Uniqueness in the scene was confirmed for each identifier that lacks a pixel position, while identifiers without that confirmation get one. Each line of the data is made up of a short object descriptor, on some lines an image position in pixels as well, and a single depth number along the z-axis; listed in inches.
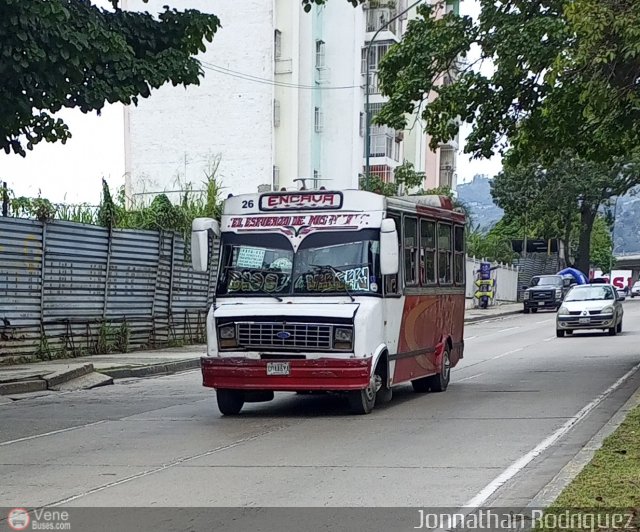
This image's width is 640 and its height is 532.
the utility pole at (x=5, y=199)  843.4
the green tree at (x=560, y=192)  2393.9
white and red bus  523.2
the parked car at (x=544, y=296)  2219.5
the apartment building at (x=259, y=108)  1883.6
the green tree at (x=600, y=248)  3779.5
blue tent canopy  2407.7
